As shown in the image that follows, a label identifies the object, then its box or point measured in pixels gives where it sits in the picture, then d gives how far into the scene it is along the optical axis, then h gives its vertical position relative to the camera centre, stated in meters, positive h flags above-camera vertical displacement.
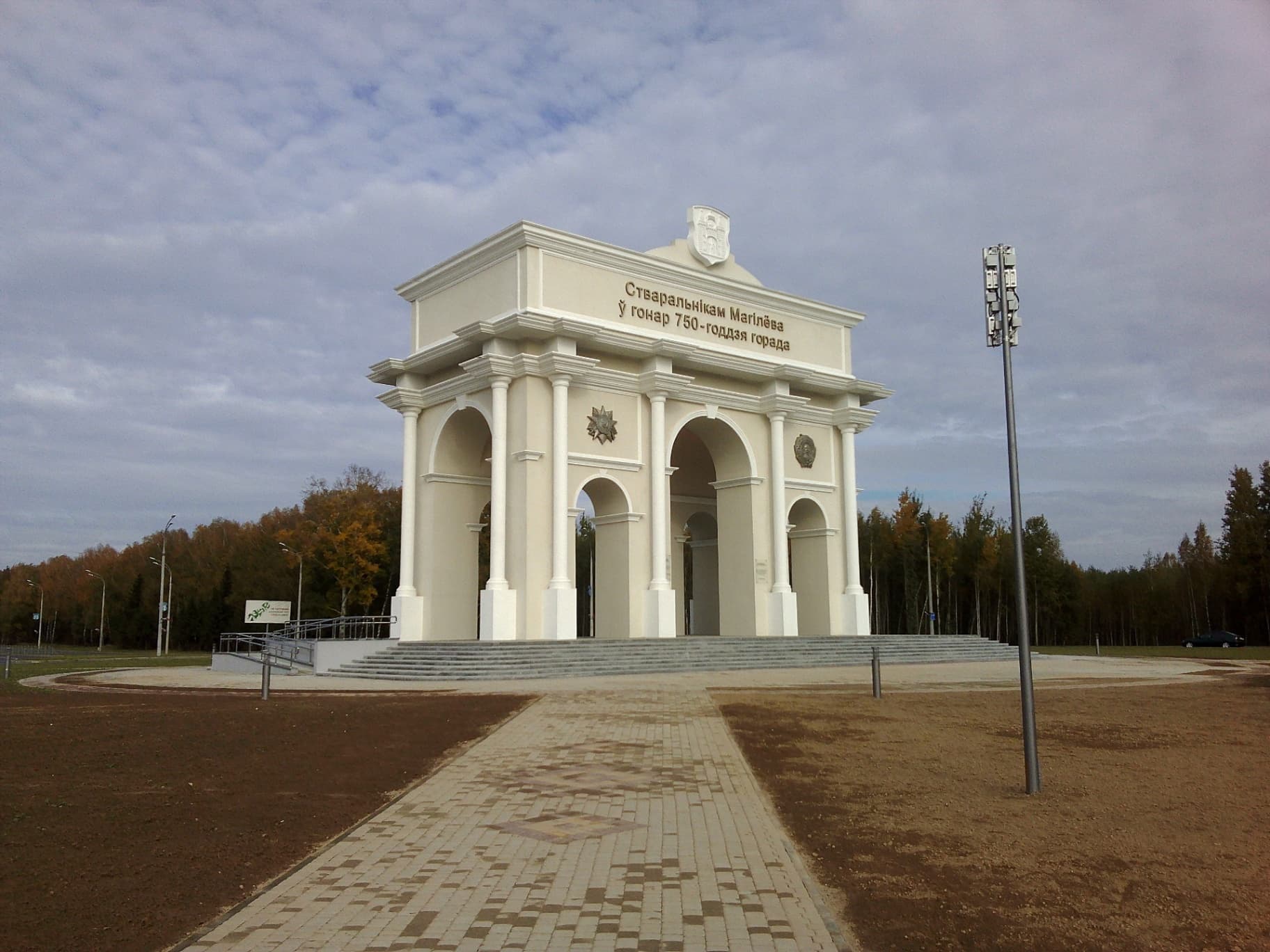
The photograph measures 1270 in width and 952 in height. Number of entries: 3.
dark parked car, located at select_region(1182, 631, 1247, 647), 56.00 -2.62
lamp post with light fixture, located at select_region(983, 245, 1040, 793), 9.88 +2.88
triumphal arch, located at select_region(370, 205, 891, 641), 31.19 +5.77
